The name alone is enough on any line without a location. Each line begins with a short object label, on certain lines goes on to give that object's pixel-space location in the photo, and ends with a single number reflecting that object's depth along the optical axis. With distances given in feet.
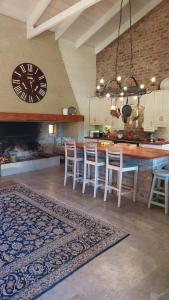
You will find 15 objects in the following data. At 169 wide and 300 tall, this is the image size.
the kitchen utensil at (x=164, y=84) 20.54
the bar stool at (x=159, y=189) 12.42
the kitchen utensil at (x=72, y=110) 24.31
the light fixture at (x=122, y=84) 21.79
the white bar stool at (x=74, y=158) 16.39
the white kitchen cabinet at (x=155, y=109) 19.75
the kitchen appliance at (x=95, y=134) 25.07
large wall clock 20.22
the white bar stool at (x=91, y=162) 14.89
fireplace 21.02
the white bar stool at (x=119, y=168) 13.26
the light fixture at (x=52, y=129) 24.74
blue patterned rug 7.34
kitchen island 13.51
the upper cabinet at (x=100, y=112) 24.54
